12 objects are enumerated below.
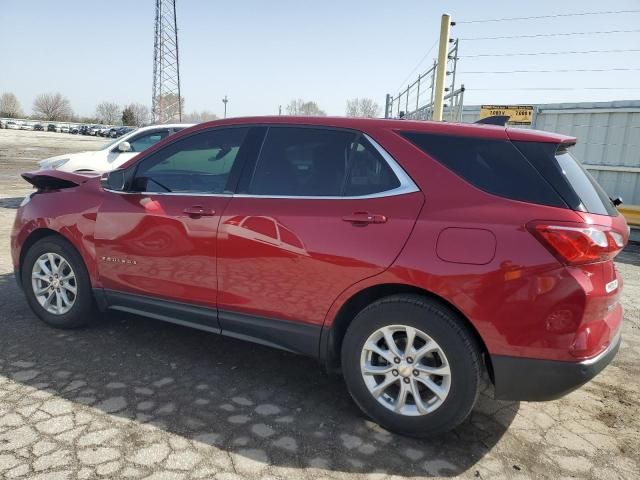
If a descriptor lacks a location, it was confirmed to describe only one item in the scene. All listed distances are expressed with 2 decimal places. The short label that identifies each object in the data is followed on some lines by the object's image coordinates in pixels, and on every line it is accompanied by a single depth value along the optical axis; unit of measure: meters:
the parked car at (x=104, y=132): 65.38
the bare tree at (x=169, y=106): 47.00
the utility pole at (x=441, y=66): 8.34
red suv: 2.43
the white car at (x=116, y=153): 8.88
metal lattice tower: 47.34
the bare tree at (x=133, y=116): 92.62
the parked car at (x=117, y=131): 60.92
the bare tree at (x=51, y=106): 111.62
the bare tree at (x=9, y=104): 113.88
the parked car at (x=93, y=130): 67.75
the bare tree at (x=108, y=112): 115.69
